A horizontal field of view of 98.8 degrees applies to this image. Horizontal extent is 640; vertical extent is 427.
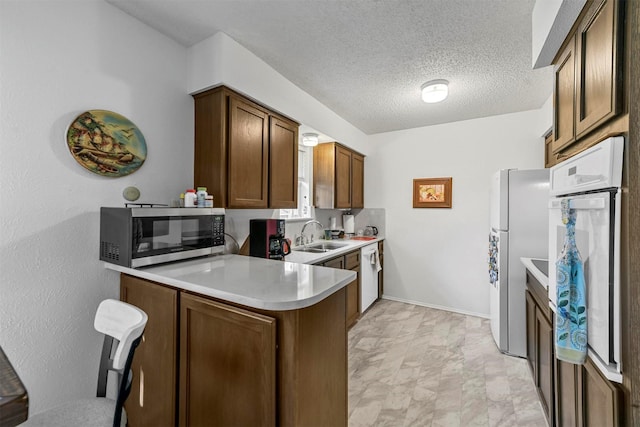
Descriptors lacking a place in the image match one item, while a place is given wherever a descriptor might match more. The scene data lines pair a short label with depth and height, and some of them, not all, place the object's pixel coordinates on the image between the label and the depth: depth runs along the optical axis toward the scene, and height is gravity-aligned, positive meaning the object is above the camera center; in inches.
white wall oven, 30.7 -3.3
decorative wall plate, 58.6 +15.7
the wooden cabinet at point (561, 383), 33.0 -27.9
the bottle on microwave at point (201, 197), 70.9 +4.0
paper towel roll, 166.7 -6.8
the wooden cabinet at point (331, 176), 135.4 +18.9
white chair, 36.5 -23.9
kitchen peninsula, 41.8 -23.0
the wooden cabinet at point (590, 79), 33.2 +20.2
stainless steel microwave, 56.0 -5.0
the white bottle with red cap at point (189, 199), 69.7 +3.4
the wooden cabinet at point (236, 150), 75.3 +18.5
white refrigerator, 94.6 -9.0
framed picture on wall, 142.5 +11.2
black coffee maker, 87.4 -8.7
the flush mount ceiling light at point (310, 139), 117.2 +31.9
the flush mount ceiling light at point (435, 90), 97.2 +44.3
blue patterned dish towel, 35.4 -11.8
